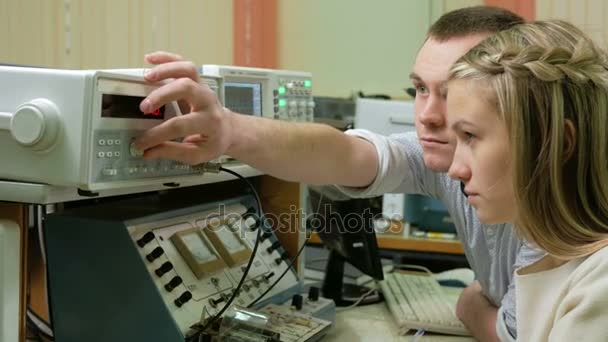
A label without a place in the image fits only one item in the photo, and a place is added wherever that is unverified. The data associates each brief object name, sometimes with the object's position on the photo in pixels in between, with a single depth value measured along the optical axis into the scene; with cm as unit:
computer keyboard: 124
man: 103
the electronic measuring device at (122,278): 91
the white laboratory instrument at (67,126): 67
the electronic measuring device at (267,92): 112
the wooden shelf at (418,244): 194
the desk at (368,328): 118
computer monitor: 143
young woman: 71
